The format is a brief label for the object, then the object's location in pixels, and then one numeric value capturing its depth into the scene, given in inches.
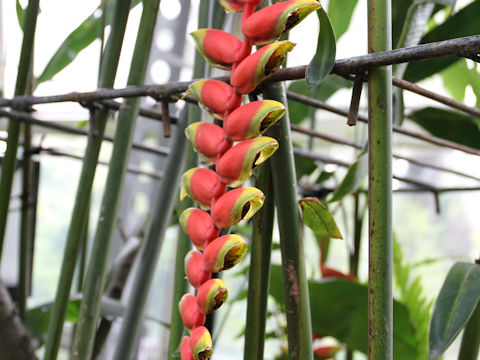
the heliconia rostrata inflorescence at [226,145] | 24.5
